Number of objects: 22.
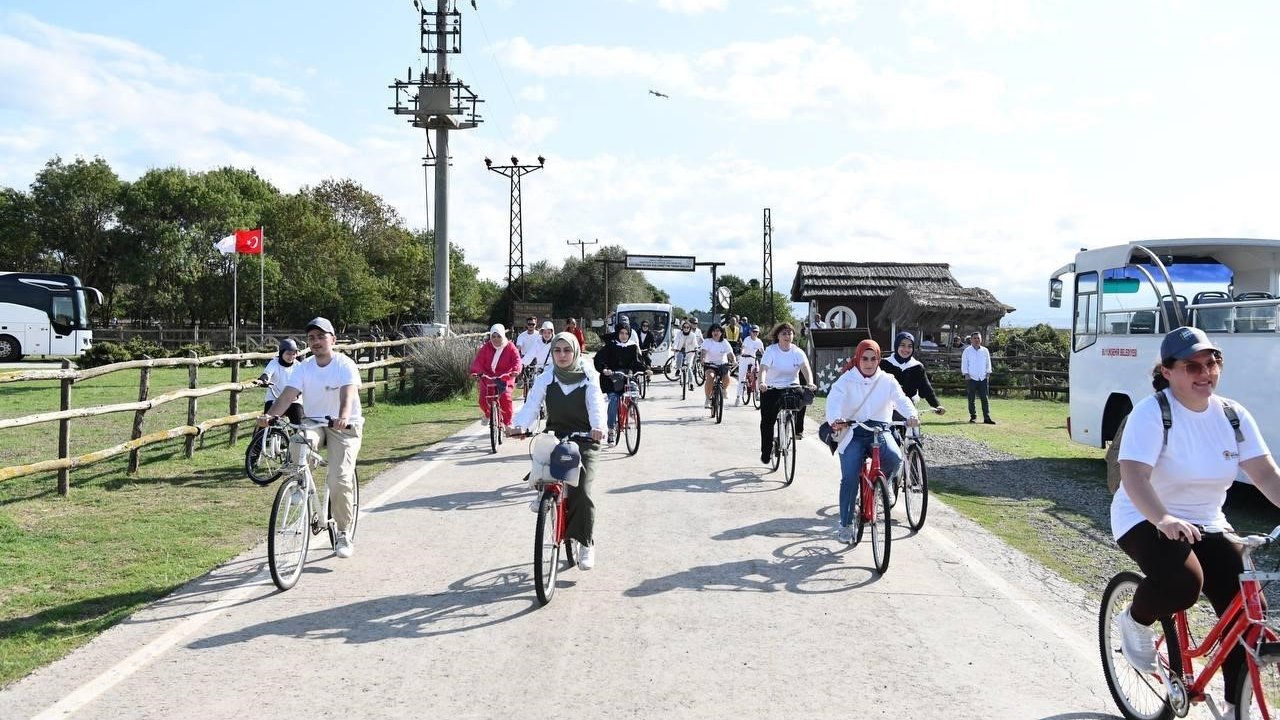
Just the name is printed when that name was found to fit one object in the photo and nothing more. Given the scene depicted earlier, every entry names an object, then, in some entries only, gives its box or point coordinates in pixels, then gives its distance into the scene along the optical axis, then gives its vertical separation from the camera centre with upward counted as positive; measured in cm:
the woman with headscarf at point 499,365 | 1371 -26
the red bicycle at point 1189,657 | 372 -126
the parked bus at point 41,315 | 3900 +118
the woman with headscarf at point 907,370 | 1099 -25
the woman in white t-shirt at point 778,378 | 1205 -38
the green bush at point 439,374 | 2209 -61
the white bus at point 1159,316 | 1055 +38
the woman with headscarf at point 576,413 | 688 -46
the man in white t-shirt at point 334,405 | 721 -43
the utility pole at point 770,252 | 6162 +576
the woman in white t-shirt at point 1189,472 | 402 -50
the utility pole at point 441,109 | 3803 +919
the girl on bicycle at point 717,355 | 1822 -15
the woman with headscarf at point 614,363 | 1338 -23
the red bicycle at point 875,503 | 720 -117
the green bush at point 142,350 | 3222 -15
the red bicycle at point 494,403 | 1368 -78
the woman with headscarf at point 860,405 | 795 -46
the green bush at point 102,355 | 3038 -29
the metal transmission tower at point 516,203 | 5291 +749
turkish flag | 3853 +398
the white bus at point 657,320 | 3316 +88
